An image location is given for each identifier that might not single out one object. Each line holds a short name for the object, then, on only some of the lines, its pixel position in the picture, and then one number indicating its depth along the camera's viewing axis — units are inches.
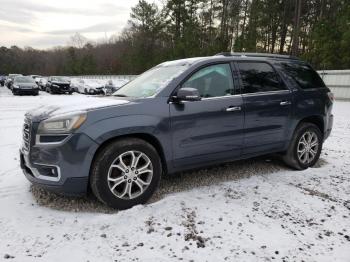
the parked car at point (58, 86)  1082.1
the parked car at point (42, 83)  1276.0
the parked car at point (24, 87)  921.5
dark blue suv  140.4
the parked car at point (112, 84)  964.1
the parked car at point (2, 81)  1723.1
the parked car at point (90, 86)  1108.6
